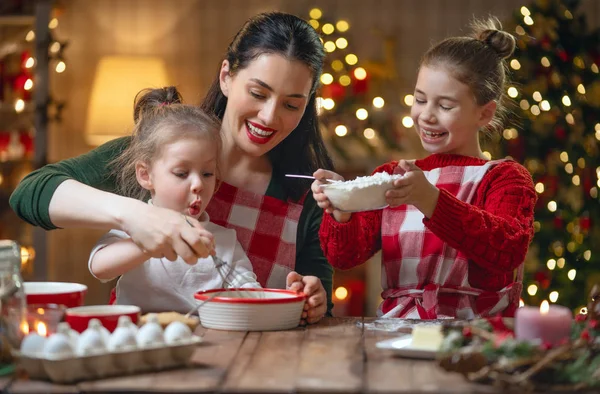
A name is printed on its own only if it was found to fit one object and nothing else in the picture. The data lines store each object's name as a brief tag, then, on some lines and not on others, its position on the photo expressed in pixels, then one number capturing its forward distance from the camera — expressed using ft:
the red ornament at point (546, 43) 15.44
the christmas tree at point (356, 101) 20.17
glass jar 7.44
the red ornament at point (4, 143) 20.99
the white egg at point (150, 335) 7.38
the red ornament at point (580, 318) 8.13
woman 9.53
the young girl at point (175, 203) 9.40
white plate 7.68
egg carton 7.18
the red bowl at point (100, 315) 7.76
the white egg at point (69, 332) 7.30
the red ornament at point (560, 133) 15.26
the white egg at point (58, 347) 7.17
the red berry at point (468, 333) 7.47
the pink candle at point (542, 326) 7.45
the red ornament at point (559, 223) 15.14
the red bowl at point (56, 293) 8.13
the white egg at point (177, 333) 7.47
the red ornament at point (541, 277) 15.03
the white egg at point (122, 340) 7.30
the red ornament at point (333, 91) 19.93
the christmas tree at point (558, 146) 15.10
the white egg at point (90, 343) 7.23
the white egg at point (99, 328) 7.35
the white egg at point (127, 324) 7.44
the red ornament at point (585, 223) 15.30
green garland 7.13
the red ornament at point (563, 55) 15.63
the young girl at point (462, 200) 9.86
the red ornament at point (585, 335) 7.39
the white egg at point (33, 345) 7.26
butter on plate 7.74
